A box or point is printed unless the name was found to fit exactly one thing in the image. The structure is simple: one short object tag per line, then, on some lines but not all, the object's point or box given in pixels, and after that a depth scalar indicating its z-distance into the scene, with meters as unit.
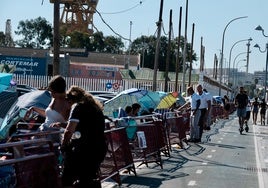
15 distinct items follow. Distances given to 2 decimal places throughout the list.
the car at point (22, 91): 23.57
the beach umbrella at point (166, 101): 20.50
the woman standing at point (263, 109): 37.74
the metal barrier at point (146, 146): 11.64
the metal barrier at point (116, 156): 9.38
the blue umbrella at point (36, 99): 11.41
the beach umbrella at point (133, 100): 17.41
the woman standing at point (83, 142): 6.87
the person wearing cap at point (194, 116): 18.47
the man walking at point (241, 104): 24.50
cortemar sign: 56.03
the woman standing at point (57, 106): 7.94
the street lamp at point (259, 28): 38.24
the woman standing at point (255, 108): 37.32
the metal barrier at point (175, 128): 15.65
